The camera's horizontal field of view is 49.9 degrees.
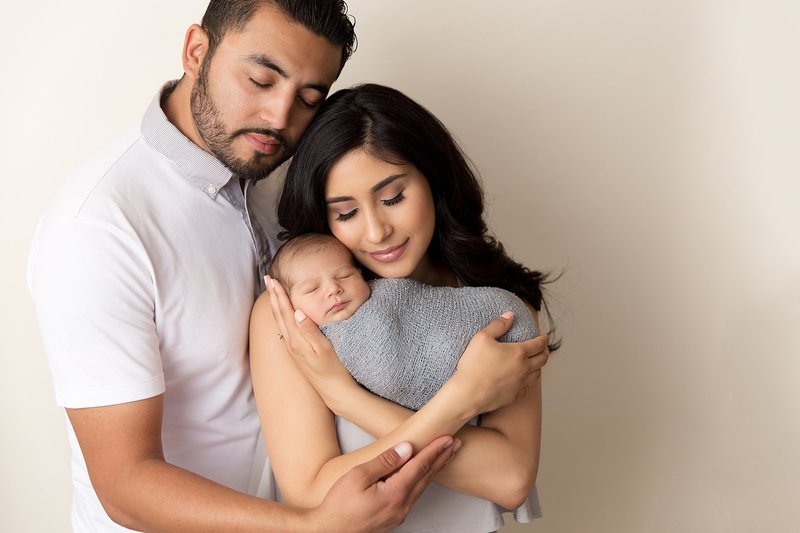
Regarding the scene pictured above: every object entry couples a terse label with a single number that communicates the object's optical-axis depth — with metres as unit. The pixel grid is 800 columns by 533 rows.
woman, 1.89
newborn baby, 1.90
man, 1.83
